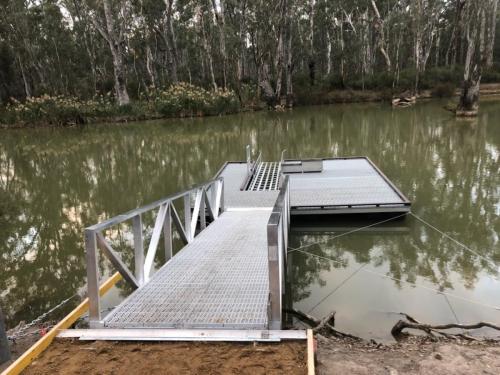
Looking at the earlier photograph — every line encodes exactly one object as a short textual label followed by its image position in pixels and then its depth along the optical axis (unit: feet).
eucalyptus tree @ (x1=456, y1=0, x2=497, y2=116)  68.23
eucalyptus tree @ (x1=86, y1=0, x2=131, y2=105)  91.23
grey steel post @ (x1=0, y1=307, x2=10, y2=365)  10.81
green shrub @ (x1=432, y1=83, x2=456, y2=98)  123.24
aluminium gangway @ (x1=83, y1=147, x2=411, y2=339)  11.02
